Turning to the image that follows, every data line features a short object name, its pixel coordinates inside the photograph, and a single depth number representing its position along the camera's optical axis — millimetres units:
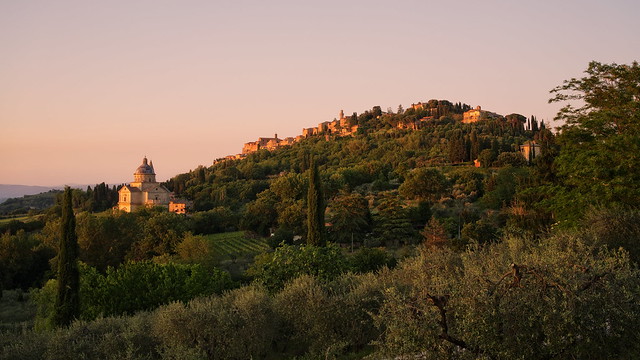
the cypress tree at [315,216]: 26203
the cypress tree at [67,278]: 18703
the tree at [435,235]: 28322
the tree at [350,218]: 40125
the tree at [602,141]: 15188
